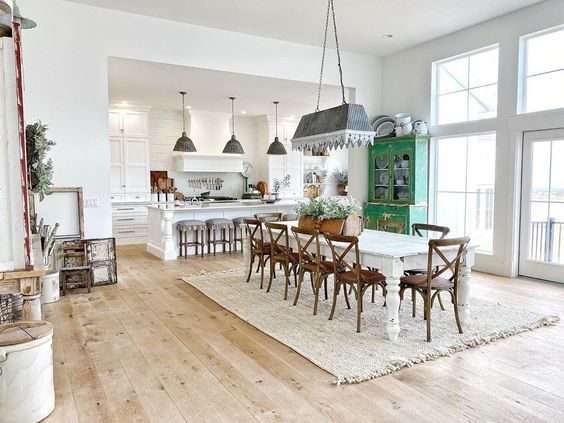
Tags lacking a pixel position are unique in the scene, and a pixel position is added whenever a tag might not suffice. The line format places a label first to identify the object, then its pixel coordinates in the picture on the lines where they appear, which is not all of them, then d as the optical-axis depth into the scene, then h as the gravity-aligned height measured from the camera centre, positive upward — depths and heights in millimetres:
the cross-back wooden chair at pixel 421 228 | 3805 -483
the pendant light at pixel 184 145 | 7828 +764
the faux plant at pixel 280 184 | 10445 +17
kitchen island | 6789 -520
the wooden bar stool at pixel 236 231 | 7415 -851
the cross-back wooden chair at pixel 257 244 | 4918 -725
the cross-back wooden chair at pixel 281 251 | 4418 -748
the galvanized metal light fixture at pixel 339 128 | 3824 +539
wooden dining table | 3160 -619
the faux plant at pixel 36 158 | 3465 +245
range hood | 9523 +942
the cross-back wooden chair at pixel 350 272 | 3393 -757
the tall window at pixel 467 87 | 5676 +1405
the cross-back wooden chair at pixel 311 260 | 3814 -746
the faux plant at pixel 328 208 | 3963 -230
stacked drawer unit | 8375 -757
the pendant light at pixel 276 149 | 8627 +747
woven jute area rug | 2920 -1226
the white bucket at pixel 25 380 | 2092 -1003
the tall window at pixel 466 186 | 5754 -38
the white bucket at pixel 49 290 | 4387 -1103
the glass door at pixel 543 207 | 4980 -297
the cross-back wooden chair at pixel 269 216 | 5471 -421
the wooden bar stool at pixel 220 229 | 7125 -802
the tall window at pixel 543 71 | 4902 +1363
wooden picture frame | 4887 -296
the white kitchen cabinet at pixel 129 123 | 8500 +1306
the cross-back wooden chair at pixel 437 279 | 3177 -787
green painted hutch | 6418 +59
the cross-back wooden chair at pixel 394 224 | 4629 -464
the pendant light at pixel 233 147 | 8164 +748
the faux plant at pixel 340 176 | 11420 +229
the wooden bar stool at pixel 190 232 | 6898 -817
